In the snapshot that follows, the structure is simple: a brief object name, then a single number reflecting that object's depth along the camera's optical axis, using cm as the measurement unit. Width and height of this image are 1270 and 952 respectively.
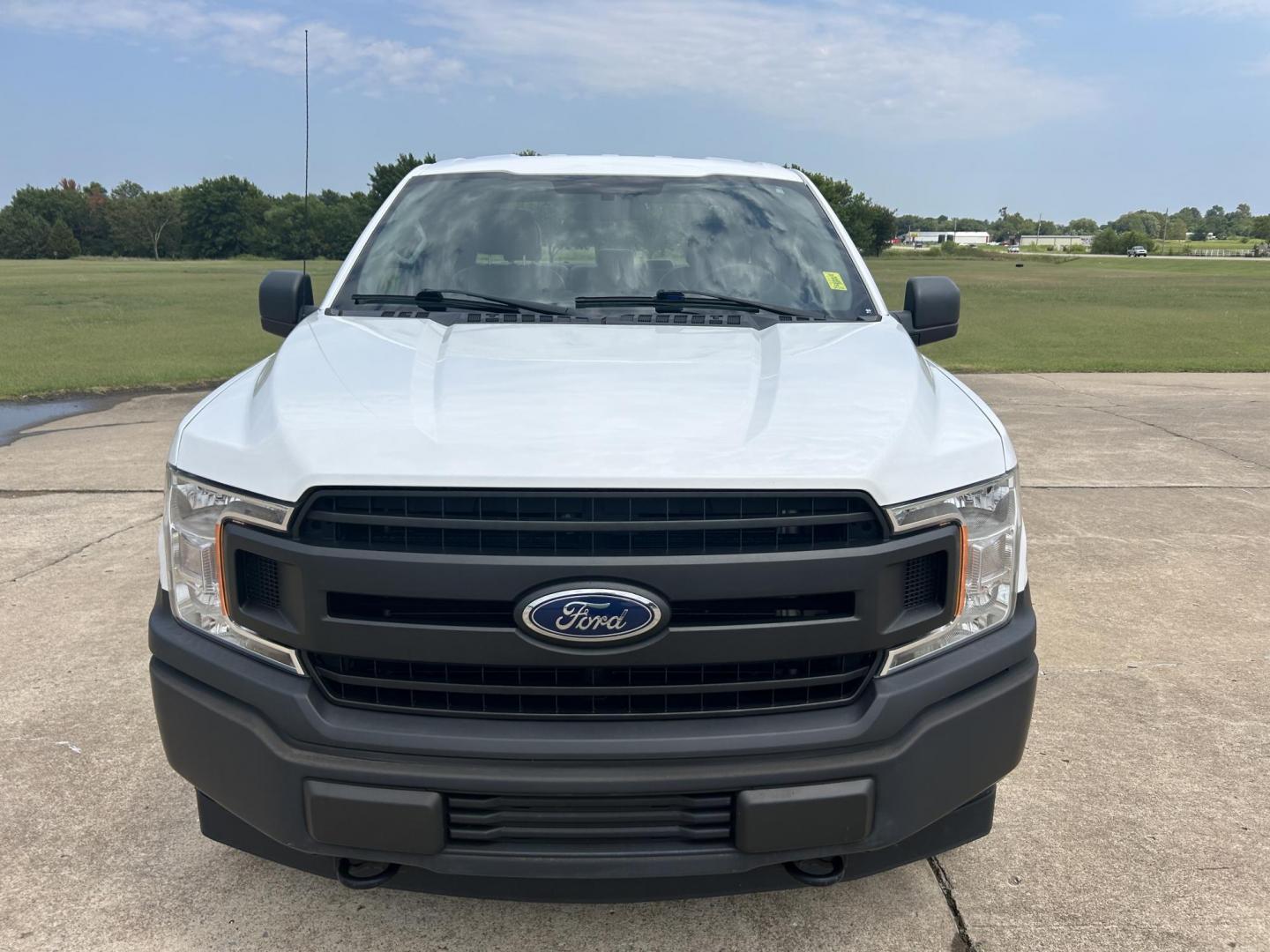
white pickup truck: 212
